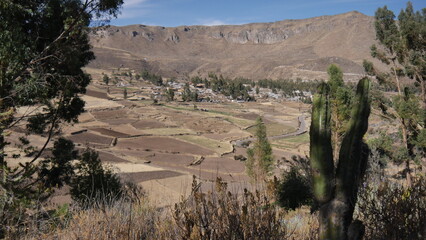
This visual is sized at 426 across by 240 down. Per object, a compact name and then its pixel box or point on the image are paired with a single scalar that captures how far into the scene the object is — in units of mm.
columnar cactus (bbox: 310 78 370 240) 4062
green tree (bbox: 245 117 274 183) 36681
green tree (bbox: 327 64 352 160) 23078
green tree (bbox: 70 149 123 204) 17523
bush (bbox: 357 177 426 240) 4633
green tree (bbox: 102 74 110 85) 142625
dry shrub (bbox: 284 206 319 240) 4538
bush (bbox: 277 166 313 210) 15645
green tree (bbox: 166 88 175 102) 125175
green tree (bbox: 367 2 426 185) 20281
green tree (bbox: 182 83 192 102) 129875
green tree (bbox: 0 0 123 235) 8859
